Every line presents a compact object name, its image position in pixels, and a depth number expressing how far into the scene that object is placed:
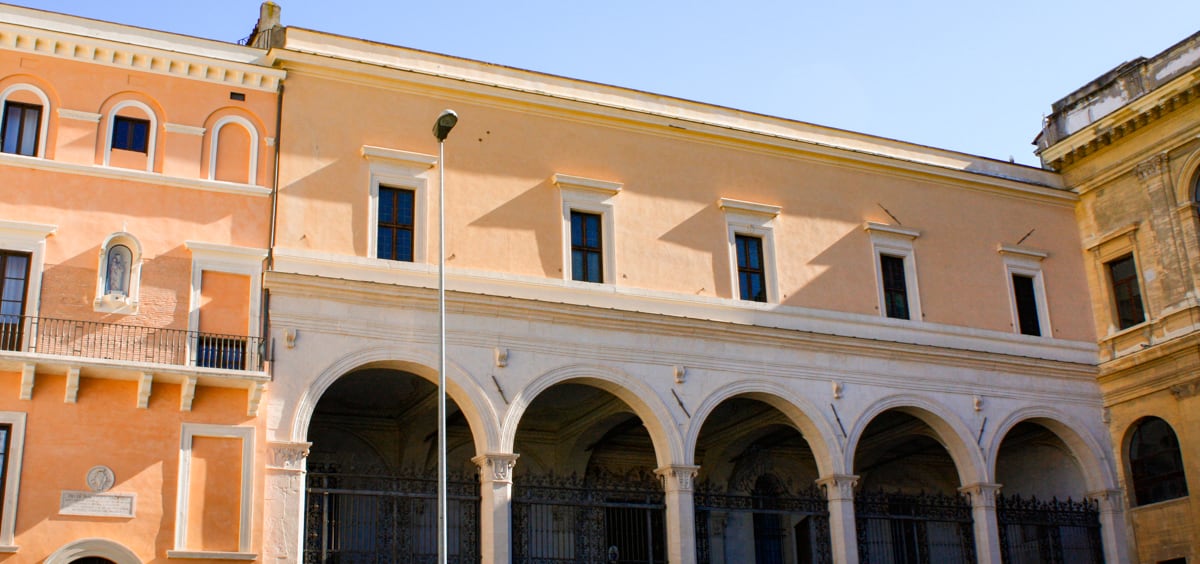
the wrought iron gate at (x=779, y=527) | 23.56
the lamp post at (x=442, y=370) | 15.82
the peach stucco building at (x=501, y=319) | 18.62
